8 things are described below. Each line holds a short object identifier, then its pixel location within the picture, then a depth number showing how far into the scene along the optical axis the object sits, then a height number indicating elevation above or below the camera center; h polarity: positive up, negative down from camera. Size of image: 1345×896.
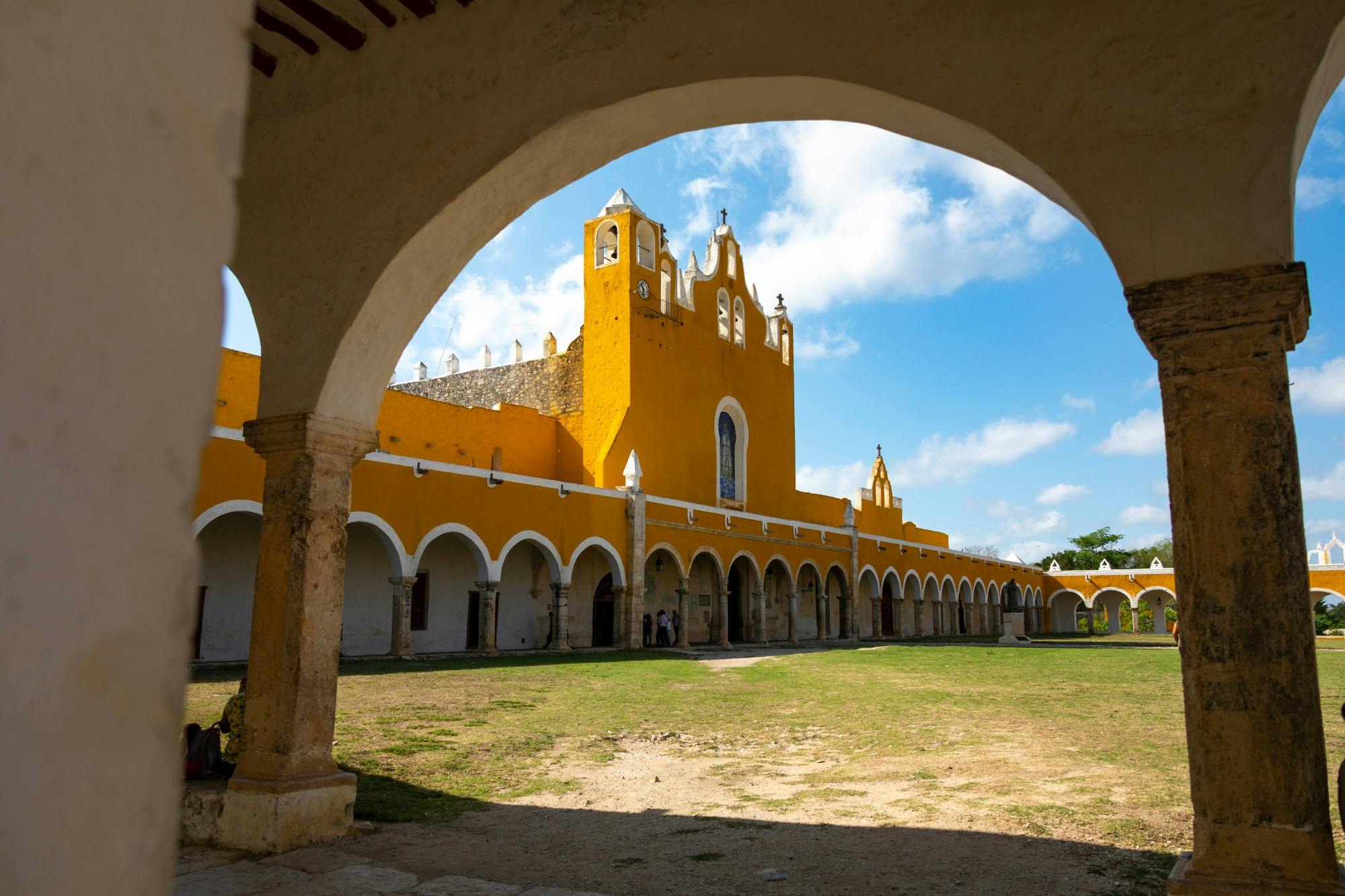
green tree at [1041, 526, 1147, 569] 59.91 +2.98
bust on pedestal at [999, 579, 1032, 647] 24.91 -0.83
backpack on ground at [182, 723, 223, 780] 4.64 -0.78
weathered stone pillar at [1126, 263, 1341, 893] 2.54 +0.07
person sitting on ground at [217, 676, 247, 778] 4.62 -0.67
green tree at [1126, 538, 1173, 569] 61.72 +3.11
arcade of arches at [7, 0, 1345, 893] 0.69 +0.52
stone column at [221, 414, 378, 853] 4.06 -0.23
